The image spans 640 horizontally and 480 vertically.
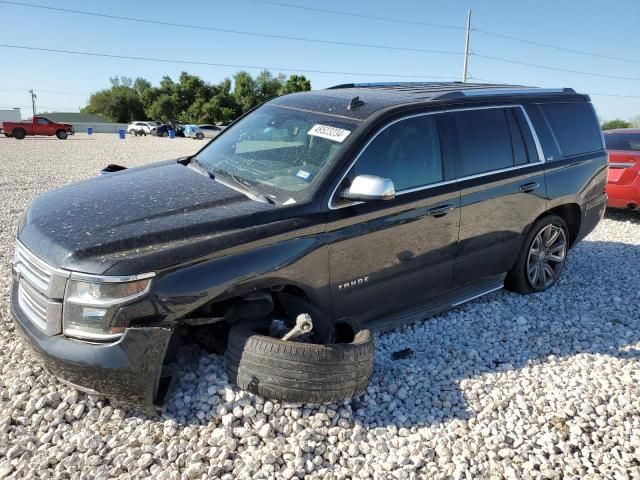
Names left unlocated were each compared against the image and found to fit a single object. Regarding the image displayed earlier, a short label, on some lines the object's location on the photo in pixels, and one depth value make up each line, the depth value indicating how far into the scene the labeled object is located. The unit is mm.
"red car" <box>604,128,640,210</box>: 8039
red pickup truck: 31984
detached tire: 2826
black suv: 2676
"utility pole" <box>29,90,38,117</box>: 88812
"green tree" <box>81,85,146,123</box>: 72000
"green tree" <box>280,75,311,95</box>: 60938
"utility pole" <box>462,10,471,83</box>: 48353
